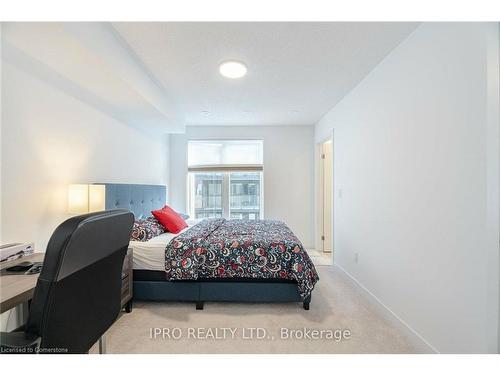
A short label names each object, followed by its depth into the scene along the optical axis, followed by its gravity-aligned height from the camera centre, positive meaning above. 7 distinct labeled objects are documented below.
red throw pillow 2.87 -0.40
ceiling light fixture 2.25 +1.24
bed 2.17 -0.78
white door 4.35 -0.06
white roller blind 4.76 +0.76
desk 0.99 -0.48
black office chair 0.79 -0.38
